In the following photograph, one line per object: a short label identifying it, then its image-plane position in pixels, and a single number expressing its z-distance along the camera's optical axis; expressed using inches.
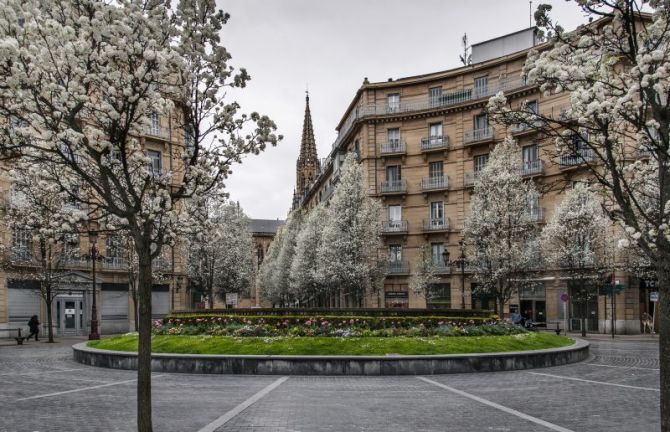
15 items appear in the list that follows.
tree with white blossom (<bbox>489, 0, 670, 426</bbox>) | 270.8
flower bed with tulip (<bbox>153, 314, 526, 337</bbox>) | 800.3
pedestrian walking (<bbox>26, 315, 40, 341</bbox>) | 1314.0
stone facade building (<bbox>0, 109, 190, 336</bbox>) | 1364.4
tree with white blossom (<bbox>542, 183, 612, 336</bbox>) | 1421.0
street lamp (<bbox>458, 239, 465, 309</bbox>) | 1301.7
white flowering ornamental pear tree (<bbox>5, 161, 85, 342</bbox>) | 1208.8
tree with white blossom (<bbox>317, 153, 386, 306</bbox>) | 1590.8
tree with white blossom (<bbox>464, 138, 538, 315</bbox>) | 1397.6
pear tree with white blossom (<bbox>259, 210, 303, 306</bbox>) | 2541.8
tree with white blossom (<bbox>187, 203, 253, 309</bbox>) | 1967.3
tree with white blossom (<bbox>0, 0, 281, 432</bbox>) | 270.8
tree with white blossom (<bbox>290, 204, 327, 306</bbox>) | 1996.8
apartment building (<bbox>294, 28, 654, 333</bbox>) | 1724.4
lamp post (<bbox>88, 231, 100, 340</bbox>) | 1292.8
